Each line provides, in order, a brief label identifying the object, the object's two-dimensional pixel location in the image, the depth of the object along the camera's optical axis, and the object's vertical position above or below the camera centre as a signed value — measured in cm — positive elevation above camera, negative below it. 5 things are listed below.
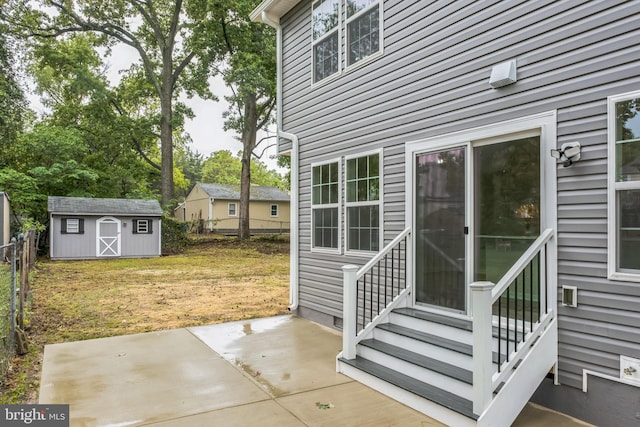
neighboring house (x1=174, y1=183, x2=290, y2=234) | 3126 +56
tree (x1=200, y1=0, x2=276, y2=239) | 1872 +693
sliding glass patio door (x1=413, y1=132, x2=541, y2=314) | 366 +3
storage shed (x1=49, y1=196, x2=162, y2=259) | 1616 -53
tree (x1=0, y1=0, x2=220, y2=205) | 2020 +956
